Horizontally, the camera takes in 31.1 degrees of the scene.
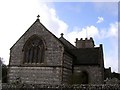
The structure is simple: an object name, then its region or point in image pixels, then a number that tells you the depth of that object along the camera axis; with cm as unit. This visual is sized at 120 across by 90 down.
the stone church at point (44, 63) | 3391
